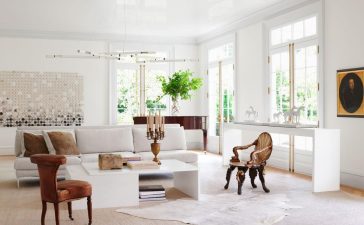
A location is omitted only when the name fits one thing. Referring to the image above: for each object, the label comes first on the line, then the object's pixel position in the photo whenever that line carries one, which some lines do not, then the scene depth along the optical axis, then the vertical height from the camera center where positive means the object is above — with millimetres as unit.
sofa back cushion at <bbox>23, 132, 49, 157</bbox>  6766 -515
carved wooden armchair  5898 -719
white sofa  7031 -531
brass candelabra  5703 -246
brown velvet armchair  4195 -743
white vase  10531 +53
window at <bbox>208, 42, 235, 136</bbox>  10453 +639
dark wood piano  9727 -203
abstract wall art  10805 +322
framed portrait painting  6340 +269
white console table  6027 -652
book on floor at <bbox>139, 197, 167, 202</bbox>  5496 -1110
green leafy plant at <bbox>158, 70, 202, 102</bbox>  10688 +622
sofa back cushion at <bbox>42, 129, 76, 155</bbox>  6809 -412
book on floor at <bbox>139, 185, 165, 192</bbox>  5578 -986
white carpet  4582 -1126
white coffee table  5207 -882
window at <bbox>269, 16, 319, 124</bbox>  7469 +775
